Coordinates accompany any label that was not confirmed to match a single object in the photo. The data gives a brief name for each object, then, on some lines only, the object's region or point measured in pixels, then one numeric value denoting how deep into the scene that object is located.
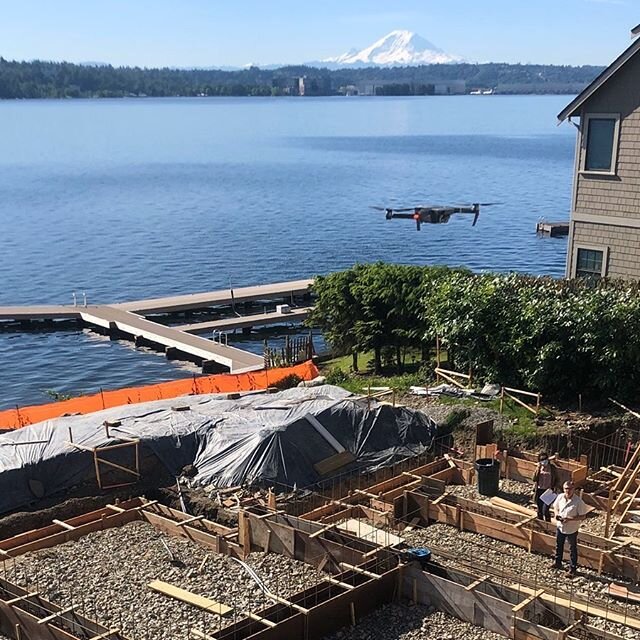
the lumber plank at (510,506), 19.27
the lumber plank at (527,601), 14.91
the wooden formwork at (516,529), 16.97
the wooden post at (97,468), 21.34
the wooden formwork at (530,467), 20.53
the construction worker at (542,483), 18.53
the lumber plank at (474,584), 15.50
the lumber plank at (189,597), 15.52
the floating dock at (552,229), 85.50
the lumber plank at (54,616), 14.97
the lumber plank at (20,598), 15.58
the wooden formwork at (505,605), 14.62
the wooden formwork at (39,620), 14.79
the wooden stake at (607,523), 17.80
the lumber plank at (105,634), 14.36
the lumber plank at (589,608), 14.93
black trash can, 20.48
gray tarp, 21.30
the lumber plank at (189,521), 18.80
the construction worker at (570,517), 16.61
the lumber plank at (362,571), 16.19
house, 27.19
